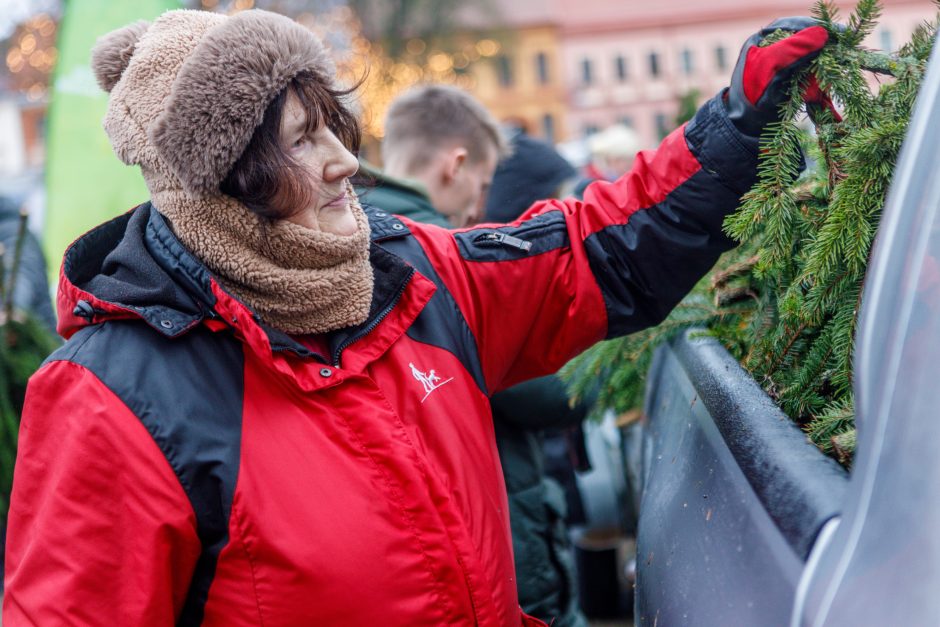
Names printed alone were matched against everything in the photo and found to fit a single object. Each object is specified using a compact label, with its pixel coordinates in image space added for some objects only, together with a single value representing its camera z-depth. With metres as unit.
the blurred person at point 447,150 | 3.38
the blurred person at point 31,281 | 3.95
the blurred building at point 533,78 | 55.94
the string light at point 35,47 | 18.28
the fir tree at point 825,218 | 1.62
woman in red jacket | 1.59
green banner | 4.66
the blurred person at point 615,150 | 9.91
